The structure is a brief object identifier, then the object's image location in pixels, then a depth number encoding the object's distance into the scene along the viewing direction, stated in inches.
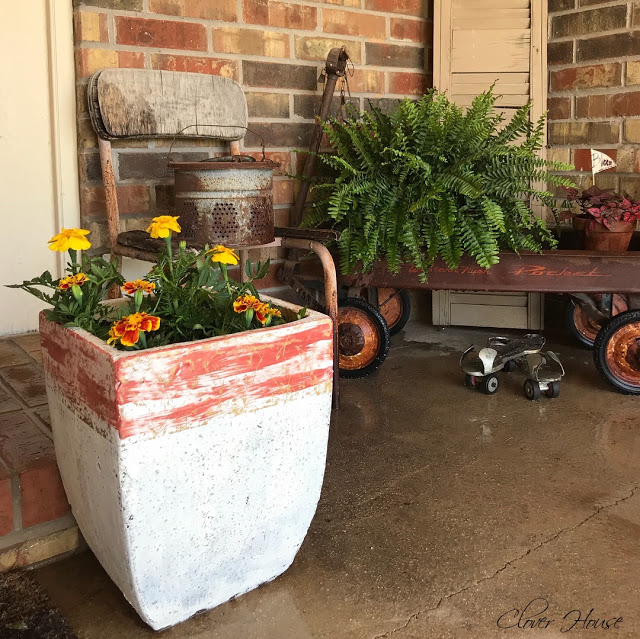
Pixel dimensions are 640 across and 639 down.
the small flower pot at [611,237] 108.0
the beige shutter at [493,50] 126.8
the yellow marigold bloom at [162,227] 58.7
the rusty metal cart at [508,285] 105.0
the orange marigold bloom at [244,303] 55.9
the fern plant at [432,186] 102.2
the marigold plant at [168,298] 56.4
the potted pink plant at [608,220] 107.9
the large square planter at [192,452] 49.8
